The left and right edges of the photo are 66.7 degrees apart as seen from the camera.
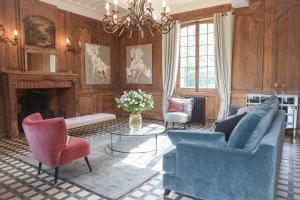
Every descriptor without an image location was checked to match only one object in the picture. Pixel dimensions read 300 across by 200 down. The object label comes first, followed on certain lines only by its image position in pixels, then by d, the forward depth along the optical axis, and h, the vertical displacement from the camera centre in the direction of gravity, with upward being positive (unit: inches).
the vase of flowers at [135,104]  154.8 -12.1
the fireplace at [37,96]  200.4 -9.3
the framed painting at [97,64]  282.4 +28.9
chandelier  151.4 +46.9
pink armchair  104.5 -26.9
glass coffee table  150.9 -30.8
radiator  250.2 -25.6
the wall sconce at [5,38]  201.8 +43.9
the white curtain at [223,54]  232.2 +33.5
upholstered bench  179.0 -28.1
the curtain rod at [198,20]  247.4 +74.6
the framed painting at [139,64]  294.5 +30.4
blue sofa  76.5 -27.6
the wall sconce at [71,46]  254.1 +46.1
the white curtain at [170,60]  263.3 +31.2
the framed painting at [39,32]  221.0 +55.4
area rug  108.2 -46.4
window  254.4 +35.1
